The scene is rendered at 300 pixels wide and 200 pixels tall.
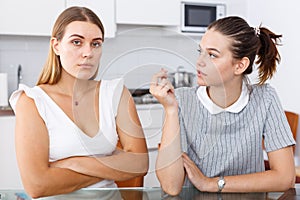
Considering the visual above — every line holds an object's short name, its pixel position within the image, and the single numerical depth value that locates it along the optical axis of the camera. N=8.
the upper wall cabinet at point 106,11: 3.40
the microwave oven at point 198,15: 3.77
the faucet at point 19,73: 3.44
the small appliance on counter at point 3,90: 3.08
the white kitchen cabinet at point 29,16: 3.16
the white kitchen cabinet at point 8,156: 3.00
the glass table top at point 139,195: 1.27
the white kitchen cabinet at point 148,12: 3.50
